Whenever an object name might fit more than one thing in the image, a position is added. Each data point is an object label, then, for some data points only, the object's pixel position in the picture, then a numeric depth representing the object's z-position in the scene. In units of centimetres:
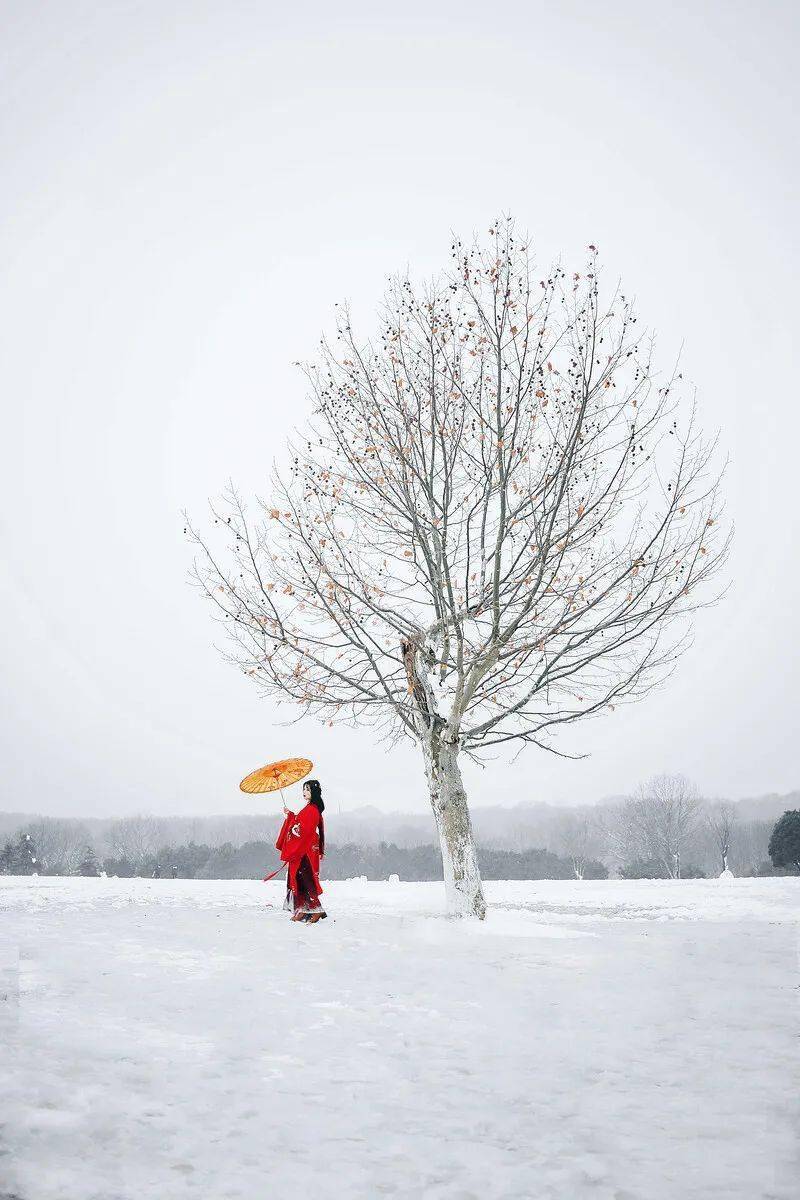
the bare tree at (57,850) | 7719
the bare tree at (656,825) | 7275
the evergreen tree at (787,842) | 3697
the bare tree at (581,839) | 10158
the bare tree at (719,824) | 5941
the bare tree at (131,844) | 9356
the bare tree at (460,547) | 1081
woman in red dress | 1012
